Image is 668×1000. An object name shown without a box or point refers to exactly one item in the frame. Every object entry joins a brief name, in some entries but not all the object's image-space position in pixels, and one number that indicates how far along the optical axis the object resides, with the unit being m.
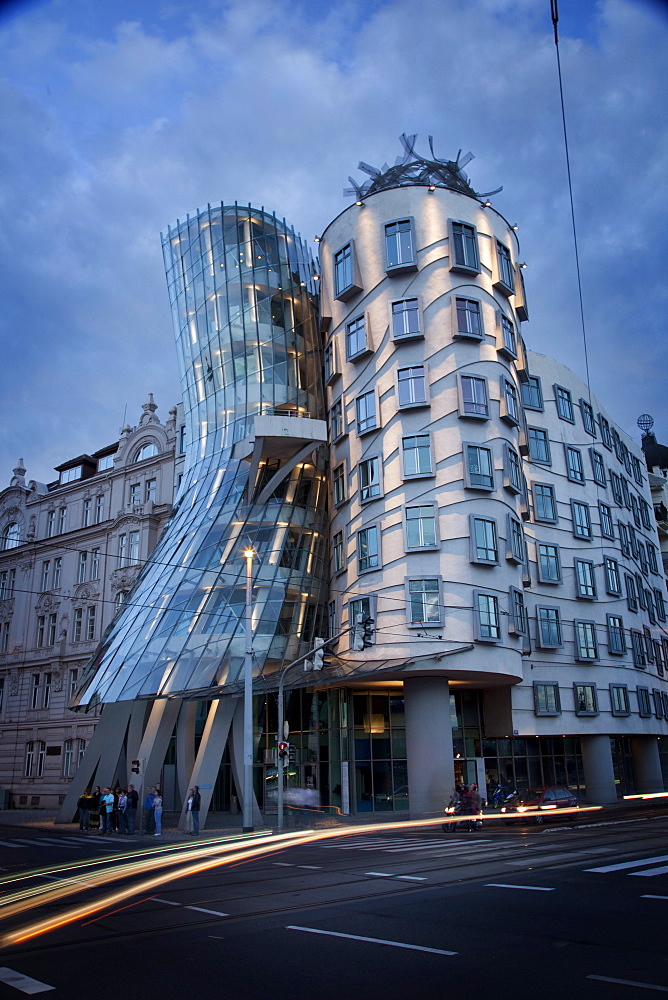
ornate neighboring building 52.50
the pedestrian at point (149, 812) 28.42
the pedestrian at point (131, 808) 28.70
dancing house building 33.69
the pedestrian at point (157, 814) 27.47
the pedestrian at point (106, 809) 29.70
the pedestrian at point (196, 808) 26.77
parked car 29.38
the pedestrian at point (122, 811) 29.30
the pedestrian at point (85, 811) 31.59
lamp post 26.50
